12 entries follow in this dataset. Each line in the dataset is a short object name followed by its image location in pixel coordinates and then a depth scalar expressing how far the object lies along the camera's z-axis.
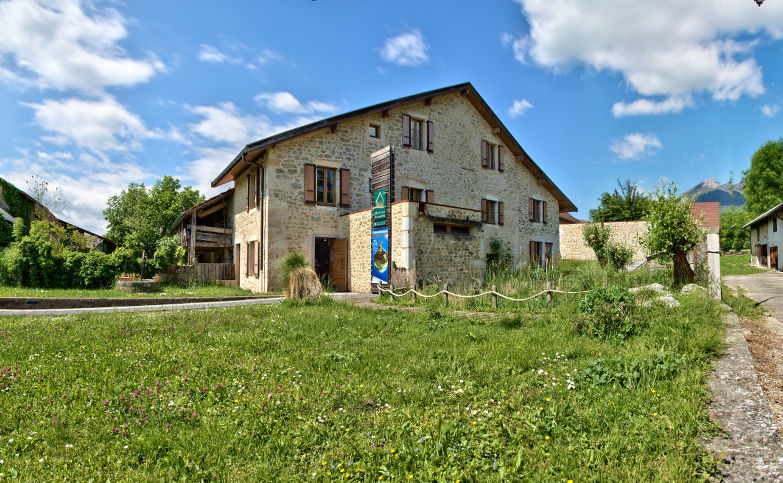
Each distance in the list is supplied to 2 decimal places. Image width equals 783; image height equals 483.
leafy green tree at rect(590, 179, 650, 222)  29.50
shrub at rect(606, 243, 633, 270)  18.85
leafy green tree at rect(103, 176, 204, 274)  34.47
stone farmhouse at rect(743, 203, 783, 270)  26.76
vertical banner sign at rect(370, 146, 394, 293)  13.82
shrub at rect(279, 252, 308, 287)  11.66
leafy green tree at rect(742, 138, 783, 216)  40.16
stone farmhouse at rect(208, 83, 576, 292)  14.32
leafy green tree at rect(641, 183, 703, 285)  9.88
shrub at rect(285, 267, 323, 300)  10.84
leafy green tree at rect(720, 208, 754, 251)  49.56
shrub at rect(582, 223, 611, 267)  19.70
